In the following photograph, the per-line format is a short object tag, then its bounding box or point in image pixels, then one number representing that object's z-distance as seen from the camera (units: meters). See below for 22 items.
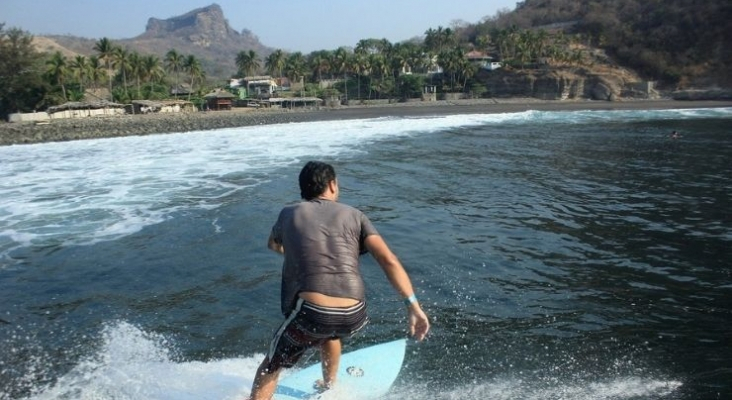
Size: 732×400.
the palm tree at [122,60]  70.94
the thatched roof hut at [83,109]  56.12
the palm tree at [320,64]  98.75
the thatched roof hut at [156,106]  64.47
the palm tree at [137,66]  73.19
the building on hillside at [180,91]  81.03
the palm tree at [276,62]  98.94
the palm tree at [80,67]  64.62
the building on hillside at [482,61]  98.44
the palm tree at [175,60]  85.58
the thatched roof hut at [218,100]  73.44
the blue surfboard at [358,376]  4.40
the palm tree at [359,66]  93.56
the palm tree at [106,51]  69.25
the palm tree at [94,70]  65.94
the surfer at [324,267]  3.38
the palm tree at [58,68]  61.22
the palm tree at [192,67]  84.10
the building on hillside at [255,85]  95.88
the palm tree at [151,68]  75.31
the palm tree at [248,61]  101.50
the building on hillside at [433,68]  101.79
